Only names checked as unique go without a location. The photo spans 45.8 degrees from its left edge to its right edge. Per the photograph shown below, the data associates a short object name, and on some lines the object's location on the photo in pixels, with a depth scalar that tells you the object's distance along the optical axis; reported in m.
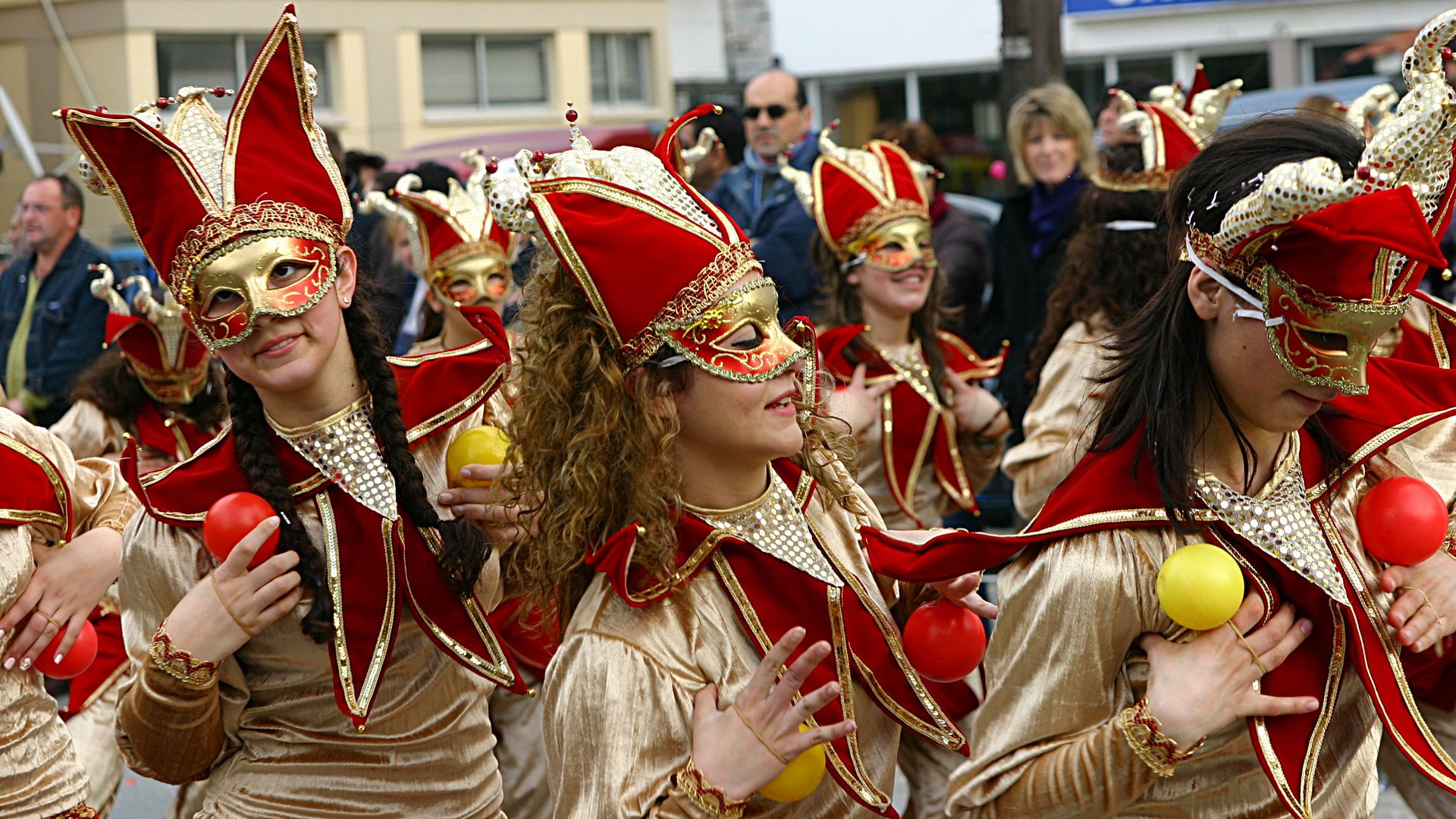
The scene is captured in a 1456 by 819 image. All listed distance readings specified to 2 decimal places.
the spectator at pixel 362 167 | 9.29
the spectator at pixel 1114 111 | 7.40
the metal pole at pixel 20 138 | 14.89
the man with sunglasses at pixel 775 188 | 7.55
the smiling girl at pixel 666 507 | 2.85
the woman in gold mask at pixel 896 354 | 6.01
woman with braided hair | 3.29
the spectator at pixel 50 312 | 8.37
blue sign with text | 19.58
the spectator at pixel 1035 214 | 7.28
